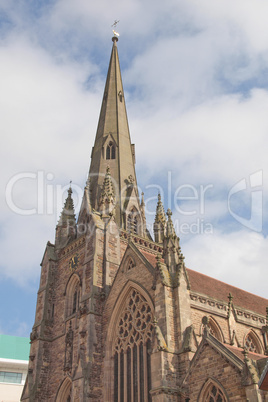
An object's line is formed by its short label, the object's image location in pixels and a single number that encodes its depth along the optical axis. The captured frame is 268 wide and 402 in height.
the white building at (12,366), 40.19
